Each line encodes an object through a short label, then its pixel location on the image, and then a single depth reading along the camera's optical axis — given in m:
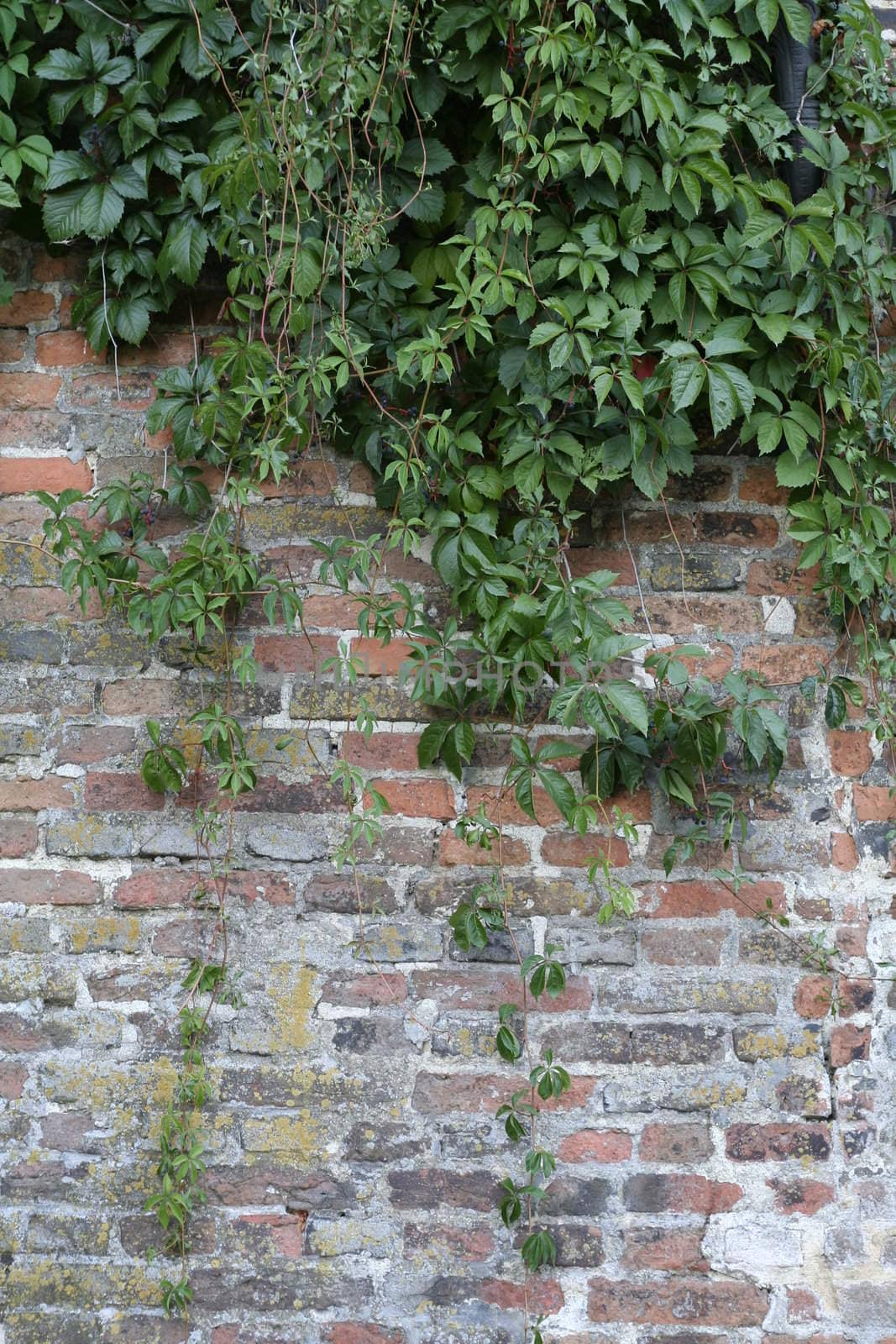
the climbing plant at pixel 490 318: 4.86
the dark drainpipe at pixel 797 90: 4.93
